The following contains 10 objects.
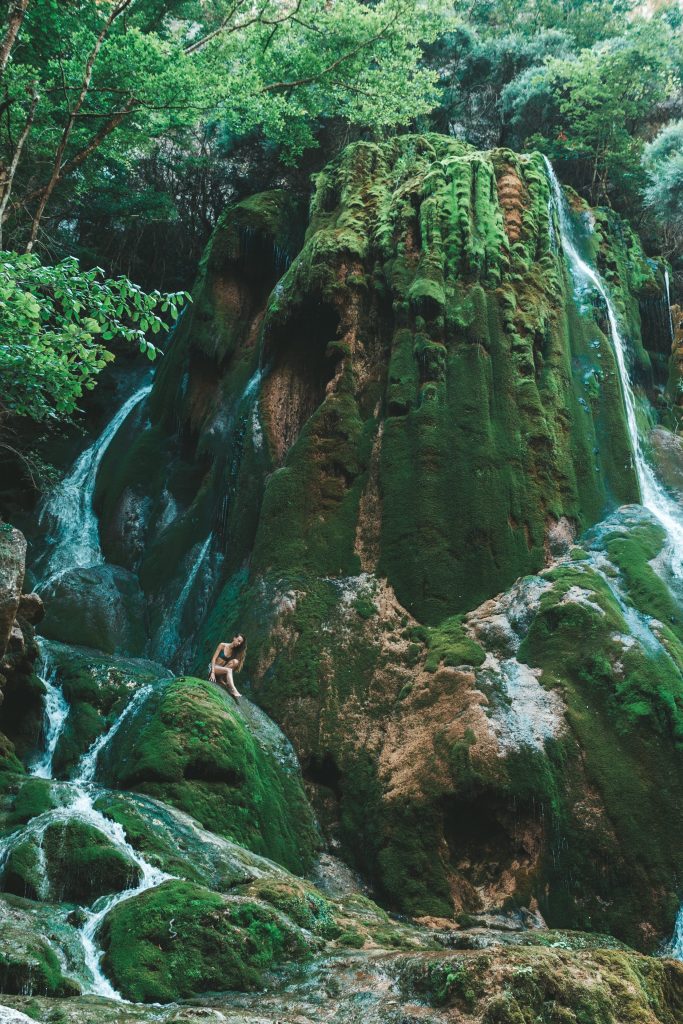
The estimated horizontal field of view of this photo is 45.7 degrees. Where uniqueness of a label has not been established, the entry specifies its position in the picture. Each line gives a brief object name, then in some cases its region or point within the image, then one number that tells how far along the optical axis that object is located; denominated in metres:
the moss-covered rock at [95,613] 17.61
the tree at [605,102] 25.84
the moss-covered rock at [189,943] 5.89
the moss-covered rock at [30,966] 5.29
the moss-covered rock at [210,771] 10.05
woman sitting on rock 13.19
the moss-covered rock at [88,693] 11.71
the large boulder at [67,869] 7.18
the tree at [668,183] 24.59
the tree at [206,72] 15.92
